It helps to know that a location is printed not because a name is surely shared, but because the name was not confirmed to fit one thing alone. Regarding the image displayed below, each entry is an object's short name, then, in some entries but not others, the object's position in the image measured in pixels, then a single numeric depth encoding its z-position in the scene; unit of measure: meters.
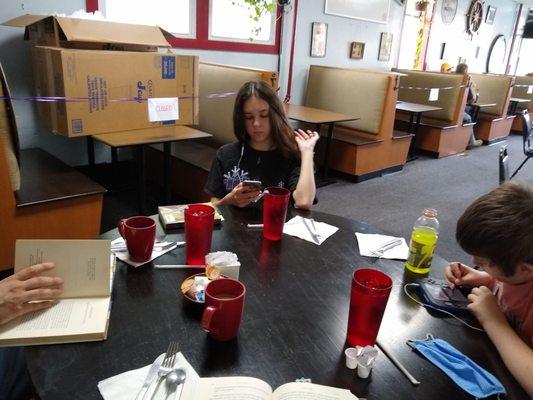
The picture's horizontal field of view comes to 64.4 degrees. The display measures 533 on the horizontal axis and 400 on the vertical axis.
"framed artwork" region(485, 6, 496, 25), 7.93
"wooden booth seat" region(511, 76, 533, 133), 7.84
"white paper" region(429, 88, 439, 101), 5.19
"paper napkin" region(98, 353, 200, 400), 0.71
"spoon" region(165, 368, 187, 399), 0.74
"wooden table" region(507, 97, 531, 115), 7.51
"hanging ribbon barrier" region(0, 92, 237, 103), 2.54
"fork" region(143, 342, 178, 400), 0.72
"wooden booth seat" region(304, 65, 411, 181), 4.30
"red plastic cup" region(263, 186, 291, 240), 1.27
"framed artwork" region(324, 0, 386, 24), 5.05
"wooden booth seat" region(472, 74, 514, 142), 6.60
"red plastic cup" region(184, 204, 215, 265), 1.11
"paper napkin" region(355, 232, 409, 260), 1.29
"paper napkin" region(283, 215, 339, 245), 1.37
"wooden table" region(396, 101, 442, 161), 4.93
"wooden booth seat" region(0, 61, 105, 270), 2.04
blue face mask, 0.79
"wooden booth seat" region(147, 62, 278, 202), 3.31
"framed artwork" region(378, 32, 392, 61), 5.89
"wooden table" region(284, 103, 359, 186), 3.83
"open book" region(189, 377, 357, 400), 0.73
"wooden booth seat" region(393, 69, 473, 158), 5.42
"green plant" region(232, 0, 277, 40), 4.24
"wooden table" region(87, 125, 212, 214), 2.59
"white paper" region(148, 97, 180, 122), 2.77
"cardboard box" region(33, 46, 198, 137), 2.53
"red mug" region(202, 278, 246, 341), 0.82
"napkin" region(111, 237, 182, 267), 1.13
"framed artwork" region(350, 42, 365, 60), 5.51
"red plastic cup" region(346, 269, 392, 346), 0.83
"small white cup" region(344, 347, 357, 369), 0.81
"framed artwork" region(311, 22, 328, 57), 4.95
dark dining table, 0.78
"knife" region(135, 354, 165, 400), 0.71
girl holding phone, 1.78
